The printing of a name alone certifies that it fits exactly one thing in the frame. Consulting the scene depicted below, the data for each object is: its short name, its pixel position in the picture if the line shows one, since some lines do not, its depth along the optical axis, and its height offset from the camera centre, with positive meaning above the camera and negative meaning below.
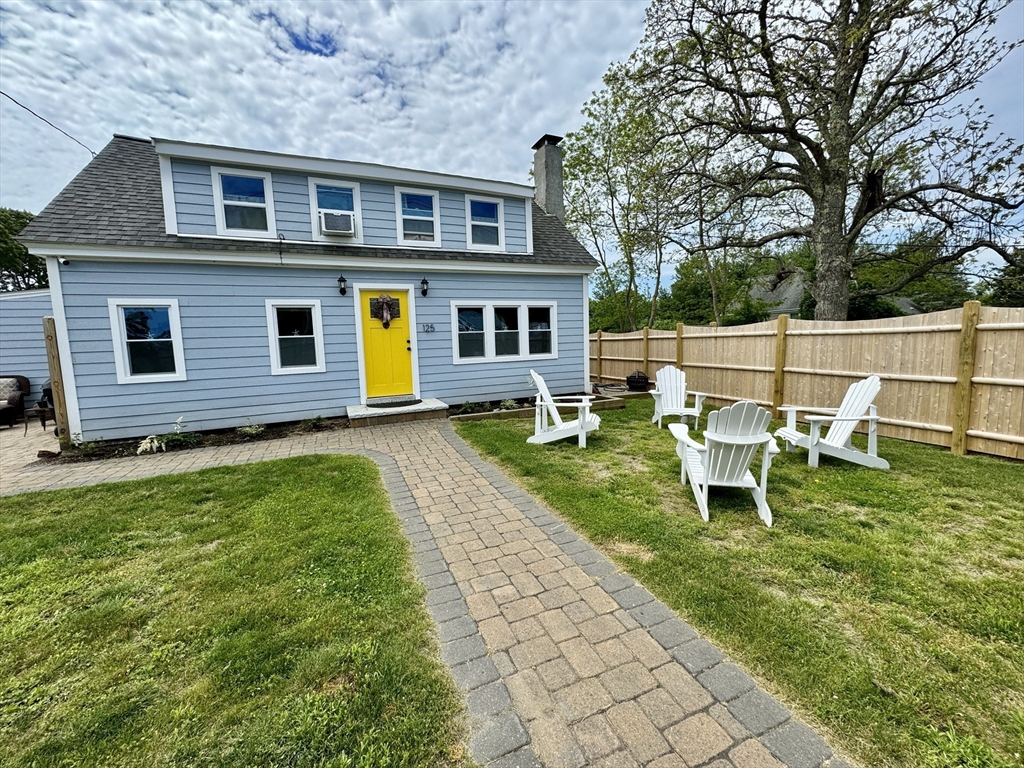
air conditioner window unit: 7.46 +2.31
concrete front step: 7.18 -1.21
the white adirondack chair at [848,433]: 4.57 -1.14
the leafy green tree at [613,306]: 20.67 +1.97
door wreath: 7.80 +0.74
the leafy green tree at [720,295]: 18.72 +2.29
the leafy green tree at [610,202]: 16.03 +6.12
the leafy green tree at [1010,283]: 8.88 +1.09
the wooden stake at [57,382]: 6.12 -0.40
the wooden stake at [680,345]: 9.58 -0.12
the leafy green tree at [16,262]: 17.67 +4.47
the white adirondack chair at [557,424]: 5.75 -1.16
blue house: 6.33 +1.11
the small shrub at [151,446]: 6.02 -1.39
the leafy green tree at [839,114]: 7.91 +4.88
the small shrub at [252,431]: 6.87 -1.36
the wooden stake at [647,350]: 10.78 -0.24
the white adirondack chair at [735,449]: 3.43 -0.94
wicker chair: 8.34 -0.88
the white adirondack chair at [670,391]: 6.99 -0.88
